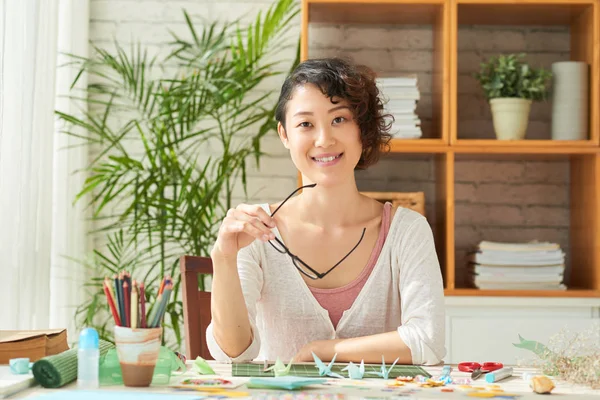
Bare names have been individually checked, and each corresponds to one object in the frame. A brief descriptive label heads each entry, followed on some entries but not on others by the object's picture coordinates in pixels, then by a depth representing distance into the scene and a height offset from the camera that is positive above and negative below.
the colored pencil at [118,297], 2.09 -0.05
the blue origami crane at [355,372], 2.33 -0.14
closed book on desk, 2.43 -0.12
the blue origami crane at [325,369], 2.36 -0.14
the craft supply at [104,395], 2.00 -0.15
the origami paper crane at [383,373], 2.35 -0.15
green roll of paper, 2.14 -0.14
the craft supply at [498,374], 2.31 -0.15
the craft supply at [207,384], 2.16 -0.15
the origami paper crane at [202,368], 2.39 -0.15
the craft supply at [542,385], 2.15 -0.14
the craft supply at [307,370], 2.37 -0.15
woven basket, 3.57 +0.12
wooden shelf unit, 3.52 +0.31
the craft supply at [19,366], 2.24 -0.14
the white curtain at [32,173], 3.24 +0.17
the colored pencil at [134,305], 2.06 -0.06
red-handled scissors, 2.40 -0.15
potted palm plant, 3.64 +0.32
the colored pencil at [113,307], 2.10 -0.06
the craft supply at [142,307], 2.10 -0.06
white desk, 2.08 -0.15
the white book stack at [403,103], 3.55 +0.38
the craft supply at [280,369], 2.30 -0.14
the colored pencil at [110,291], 2.11 -0.04
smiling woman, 2.75 -0.01
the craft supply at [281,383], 2.14 -0.15
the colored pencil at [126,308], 2.08 -0.06
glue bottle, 2.16 -0.13
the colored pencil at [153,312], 2.10 -0.06
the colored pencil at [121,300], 2.08 -0.05
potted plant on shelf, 3.56 +0.42
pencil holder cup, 2.10 -0.11
